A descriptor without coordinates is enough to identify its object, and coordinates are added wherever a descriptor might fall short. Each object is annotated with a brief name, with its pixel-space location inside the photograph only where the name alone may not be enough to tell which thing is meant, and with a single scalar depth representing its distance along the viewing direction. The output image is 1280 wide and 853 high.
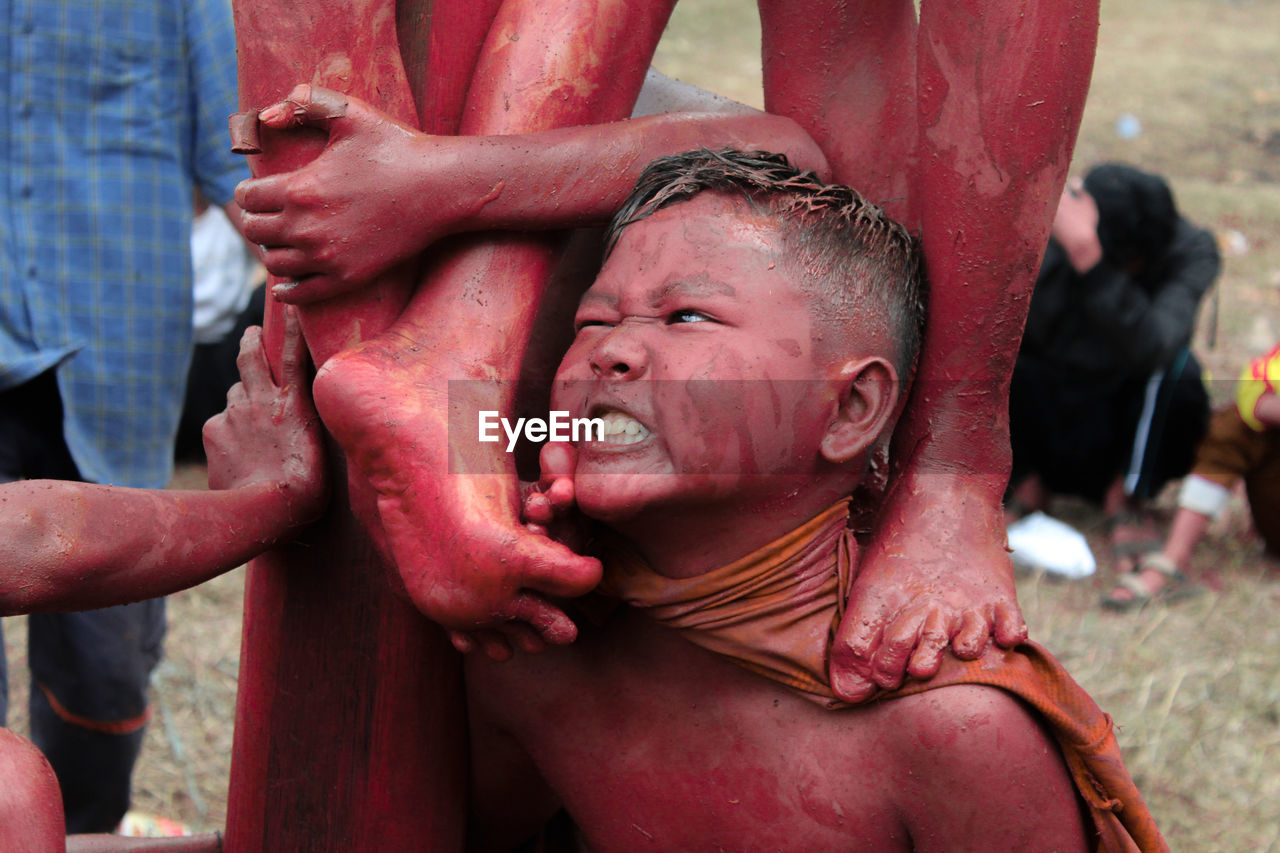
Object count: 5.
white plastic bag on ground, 3.76
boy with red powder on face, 1.16
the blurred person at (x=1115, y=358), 3.90
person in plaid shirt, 2.17
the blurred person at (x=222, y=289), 3.61
